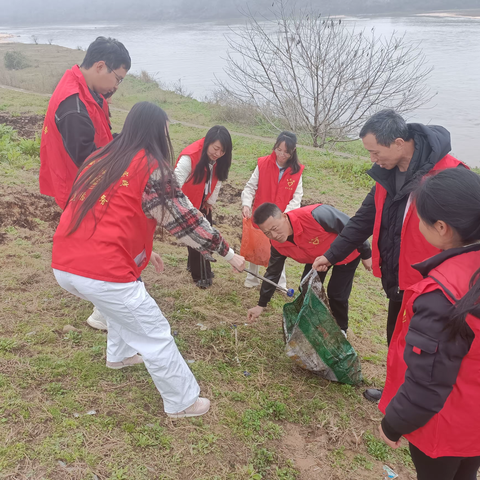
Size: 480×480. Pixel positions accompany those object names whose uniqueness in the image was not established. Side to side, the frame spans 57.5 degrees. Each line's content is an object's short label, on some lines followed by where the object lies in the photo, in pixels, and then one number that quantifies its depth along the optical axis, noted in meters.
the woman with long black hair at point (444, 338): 1.34
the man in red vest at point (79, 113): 2.62
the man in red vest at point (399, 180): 2.36
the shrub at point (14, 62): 26.06
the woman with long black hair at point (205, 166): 3.69
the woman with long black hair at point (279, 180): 4.14
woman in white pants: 2.00
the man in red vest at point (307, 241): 3.09
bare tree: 12.09
